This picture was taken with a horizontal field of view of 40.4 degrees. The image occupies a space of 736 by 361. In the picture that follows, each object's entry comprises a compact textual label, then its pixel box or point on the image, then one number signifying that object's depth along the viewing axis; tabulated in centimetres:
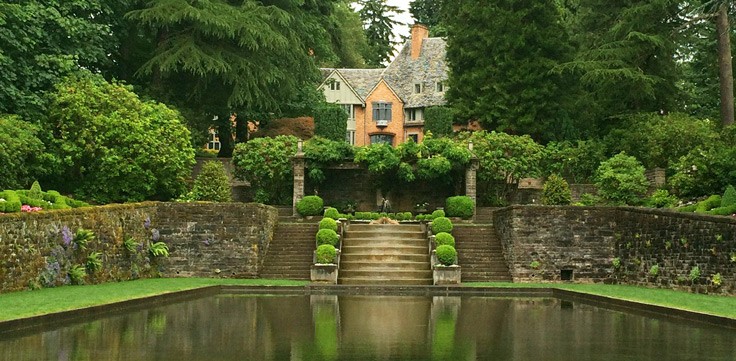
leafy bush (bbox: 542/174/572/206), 4203
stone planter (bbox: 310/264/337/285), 3058
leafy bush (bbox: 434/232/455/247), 3272
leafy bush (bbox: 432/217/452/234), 3441
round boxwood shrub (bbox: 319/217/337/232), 3409
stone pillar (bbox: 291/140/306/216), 4416
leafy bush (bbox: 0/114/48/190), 3238
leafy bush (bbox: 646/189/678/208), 3604
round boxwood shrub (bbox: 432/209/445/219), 4071
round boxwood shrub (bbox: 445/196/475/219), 4272
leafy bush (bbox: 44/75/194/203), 3678
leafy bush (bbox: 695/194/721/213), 3017
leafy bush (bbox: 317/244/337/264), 3111
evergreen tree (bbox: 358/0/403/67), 8919
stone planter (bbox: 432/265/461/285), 3062
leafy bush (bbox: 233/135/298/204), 4509
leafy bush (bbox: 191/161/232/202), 4038
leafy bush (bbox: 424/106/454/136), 6188
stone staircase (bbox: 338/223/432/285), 3144
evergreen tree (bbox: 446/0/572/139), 5431
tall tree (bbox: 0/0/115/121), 3500
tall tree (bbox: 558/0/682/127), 4606
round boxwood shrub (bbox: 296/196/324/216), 4241
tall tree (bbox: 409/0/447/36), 8756
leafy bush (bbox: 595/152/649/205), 4072
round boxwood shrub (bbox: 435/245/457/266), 3100
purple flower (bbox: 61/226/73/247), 2594
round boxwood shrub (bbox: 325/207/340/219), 3962
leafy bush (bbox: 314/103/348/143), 6100
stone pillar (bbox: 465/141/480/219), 4486
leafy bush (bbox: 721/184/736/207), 2880
